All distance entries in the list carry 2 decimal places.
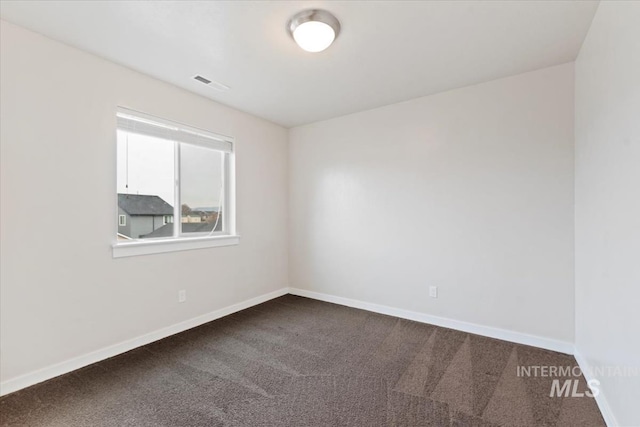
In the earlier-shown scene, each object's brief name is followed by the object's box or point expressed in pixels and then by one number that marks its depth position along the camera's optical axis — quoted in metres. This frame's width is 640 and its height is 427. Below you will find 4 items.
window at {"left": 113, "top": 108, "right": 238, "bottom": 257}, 2.63
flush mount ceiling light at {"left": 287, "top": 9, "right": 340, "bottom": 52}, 1.87
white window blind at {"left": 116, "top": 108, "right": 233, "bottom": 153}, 2.58
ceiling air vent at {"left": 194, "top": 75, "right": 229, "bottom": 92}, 2.75
